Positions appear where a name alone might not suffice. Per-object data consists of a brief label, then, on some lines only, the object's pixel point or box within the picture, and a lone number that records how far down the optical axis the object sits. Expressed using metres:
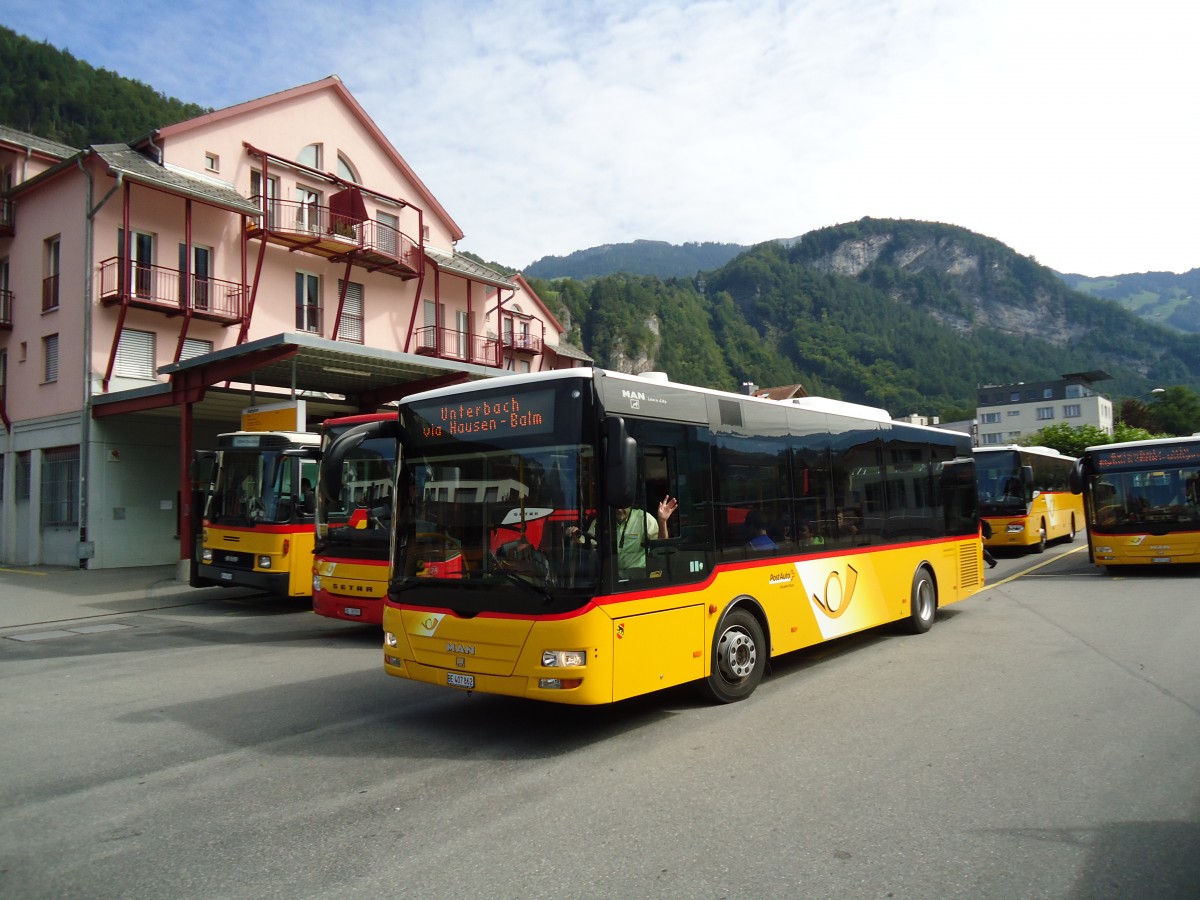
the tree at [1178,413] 99.75
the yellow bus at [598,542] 5.89
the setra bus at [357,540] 10.74
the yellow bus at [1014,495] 22.59
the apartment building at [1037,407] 121.12
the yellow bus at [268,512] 13.43
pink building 22.14
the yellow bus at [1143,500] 16.42
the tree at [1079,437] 60.91
